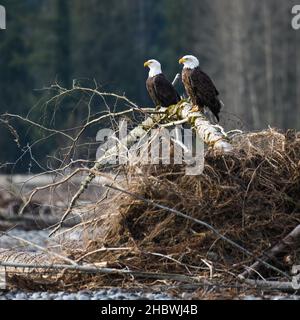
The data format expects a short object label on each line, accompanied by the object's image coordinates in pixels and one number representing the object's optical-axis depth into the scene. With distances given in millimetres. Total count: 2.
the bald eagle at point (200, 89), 23984
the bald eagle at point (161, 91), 25375
